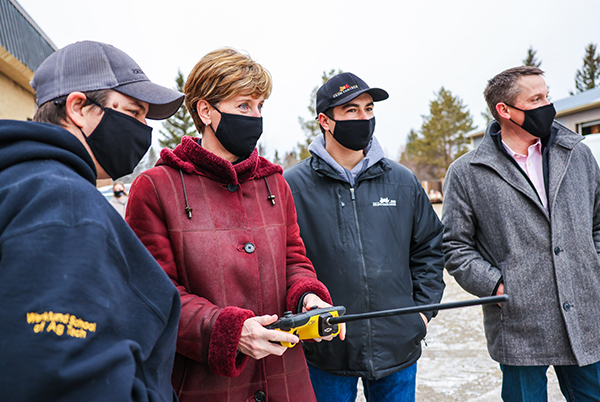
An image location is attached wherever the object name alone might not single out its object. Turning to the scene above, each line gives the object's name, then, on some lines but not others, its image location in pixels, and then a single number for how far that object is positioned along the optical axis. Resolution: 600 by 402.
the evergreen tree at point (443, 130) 45.03
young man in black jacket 2.41
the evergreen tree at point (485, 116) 42.51
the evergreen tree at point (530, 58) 34.59
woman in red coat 1.60
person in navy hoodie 0.88
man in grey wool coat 2.47
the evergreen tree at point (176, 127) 30.72
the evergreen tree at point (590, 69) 36.72
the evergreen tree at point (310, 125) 35.34
